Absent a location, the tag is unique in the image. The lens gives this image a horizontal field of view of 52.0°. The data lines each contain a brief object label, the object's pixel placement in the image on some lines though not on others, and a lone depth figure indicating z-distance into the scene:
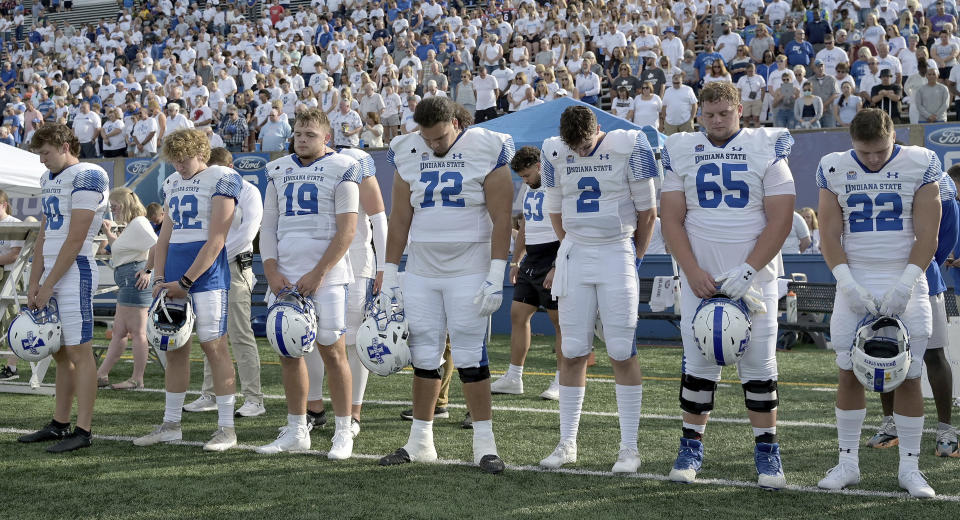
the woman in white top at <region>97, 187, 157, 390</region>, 7.57
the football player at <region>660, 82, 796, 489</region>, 4.48
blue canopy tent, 10.82
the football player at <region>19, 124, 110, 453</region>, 5.48
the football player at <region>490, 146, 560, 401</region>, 6.86
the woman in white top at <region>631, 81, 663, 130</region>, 14.30
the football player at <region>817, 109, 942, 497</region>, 4.38
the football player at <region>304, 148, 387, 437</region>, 5.59
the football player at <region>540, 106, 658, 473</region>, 4.80
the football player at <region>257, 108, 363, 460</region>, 5.20
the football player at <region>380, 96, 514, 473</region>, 4.85
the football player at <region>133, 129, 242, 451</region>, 5.37
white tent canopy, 11.86
